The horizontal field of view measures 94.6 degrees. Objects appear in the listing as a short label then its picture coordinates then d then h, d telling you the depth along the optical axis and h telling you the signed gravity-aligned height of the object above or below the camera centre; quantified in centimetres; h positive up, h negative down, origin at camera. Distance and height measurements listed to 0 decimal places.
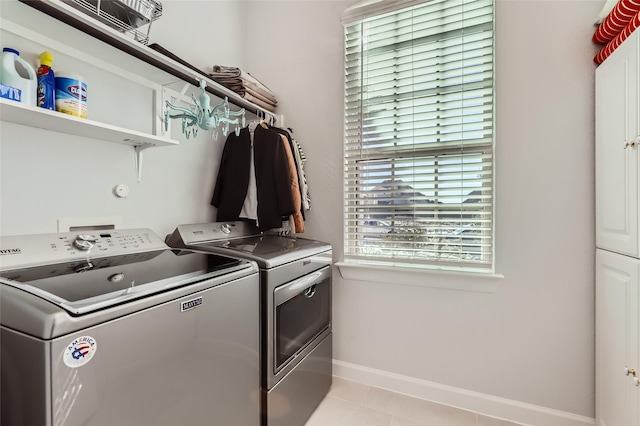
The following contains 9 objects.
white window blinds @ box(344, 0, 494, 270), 175 +50
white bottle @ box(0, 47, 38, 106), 97 +47
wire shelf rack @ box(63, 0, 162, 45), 115 +87
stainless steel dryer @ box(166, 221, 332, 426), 137 -52
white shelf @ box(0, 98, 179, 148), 97 +34
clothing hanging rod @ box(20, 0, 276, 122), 107 +74
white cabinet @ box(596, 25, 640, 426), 115 -10
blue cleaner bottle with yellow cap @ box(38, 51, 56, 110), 106 +47
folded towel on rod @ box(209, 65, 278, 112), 192 +87
